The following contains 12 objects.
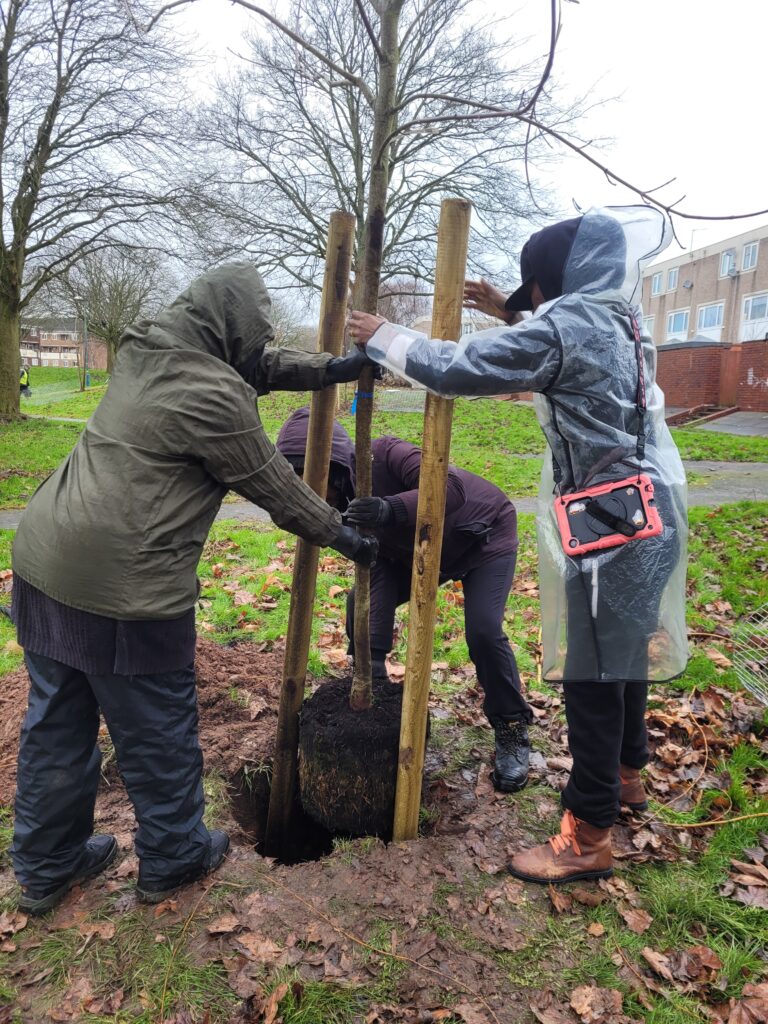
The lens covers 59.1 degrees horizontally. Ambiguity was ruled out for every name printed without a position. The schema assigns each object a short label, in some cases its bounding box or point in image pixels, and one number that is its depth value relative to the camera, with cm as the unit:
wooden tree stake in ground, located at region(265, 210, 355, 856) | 266
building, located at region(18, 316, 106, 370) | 6712
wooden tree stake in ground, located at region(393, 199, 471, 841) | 236
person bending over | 303
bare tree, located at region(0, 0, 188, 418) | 1448
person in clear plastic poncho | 218
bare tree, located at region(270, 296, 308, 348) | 3293
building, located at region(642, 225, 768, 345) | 4200
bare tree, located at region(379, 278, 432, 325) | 1947
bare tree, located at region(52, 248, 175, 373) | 3189
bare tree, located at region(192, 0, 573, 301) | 1628
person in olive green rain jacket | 213
